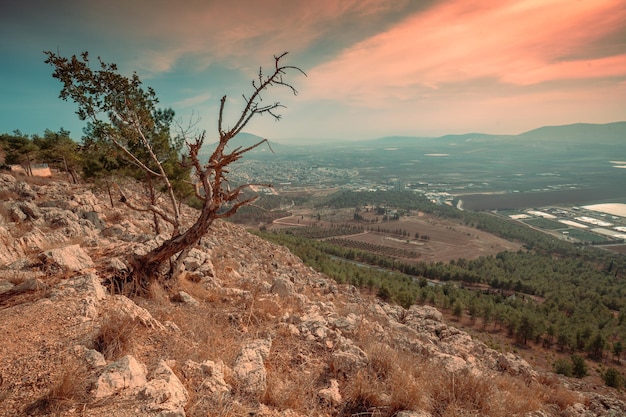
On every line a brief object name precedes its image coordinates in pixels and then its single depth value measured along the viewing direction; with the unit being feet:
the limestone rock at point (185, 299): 22.72
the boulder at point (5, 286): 17.81
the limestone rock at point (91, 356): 11.68
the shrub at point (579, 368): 93.09
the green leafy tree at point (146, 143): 20.39
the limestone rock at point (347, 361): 16.56
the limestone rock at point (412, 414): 12.88
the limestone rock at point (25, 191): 53.41
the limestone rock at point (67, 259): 21.81
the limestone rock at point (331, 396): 13.97
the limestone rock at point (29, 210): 37.60
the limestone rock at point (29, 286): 18.11
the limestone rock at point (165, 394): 9.93
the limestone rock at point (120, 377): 10.43
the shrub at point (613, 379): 82.74
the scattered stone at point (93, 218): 44.57
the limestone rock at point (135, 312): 15.92
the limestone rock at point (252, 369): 13.25
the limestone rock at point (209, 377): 12.03
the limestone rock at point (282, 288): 31.36
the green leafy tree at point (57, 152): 85.35
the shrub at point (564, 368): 85.76
